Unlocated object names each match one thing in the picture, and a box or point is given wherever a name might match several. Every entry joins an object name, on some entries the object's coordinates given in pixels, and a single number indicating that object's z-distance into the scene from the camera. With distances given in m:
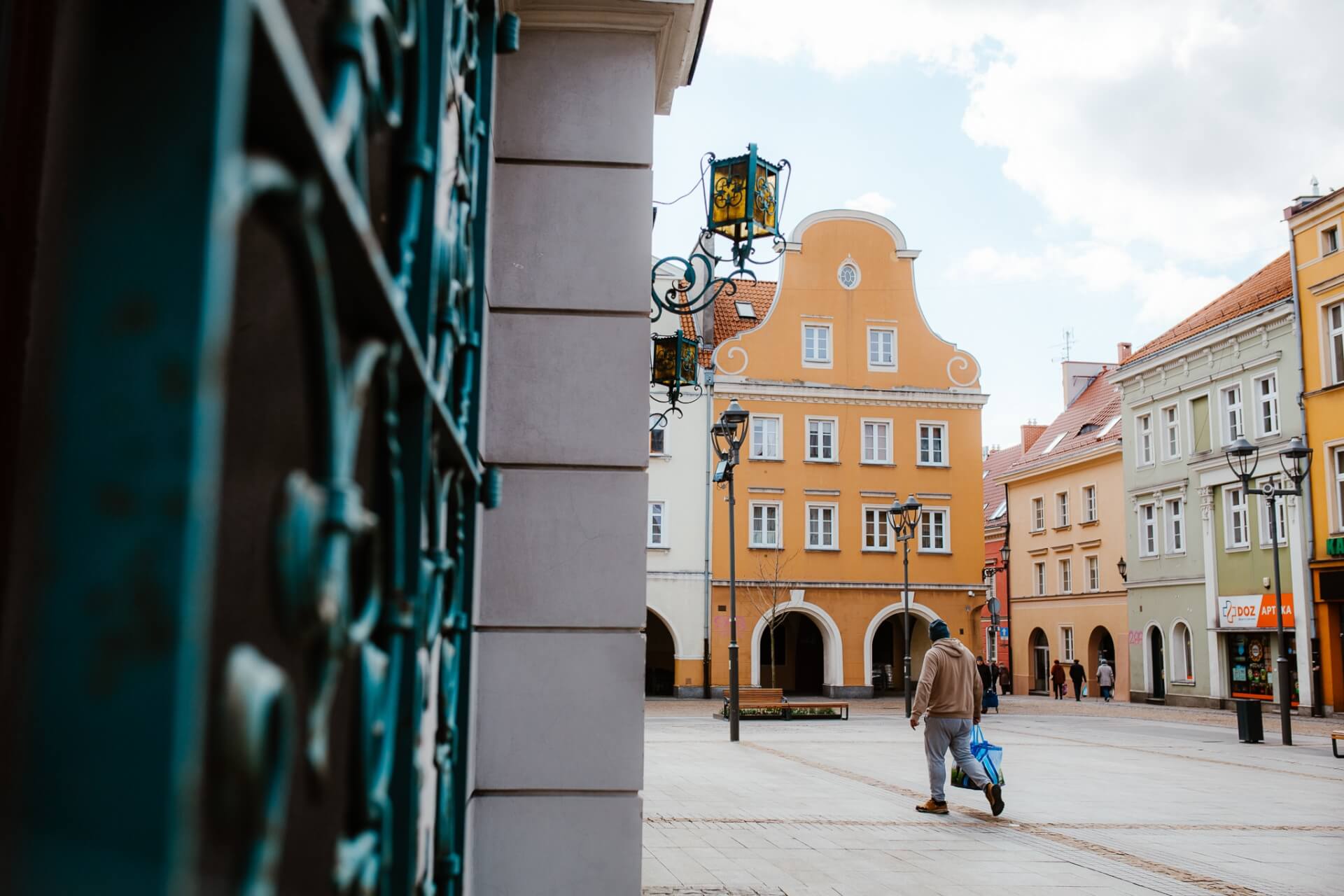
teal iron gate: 0.56
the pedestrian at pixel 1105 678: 39.66
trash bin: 20.91
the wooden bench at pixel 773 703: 25.75
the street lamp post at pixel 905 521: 27.22
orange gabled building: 36.78
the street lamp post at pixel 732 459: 19.02
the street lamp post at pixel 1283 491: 19.47
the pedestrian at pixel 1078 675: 39.84
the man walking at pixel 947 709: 10.66
